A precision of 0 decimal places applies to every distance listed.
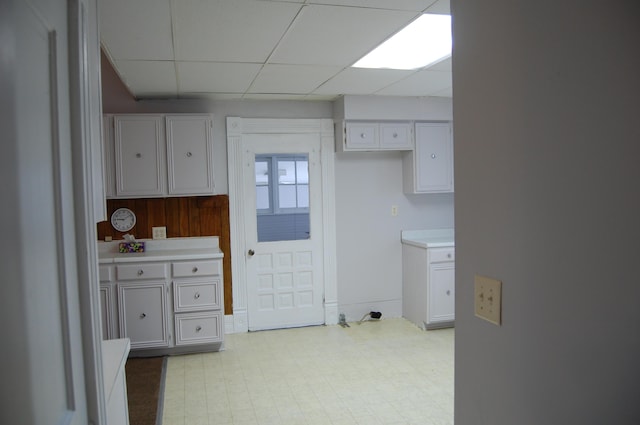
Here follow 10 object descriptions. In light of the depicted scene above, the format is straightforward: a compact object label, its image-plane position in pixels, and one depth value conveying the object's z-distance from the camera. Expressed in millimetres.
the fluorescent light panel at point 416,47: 2814
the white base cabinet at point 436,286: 4859
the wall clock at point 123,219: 4648
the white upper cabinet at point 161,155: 4383
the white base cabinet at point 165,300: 4172
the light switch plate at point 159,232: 4738
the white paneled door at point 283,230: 5027
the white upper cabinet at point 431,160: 5160
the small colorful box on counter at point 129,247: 4539
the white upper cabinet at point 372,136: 4957
